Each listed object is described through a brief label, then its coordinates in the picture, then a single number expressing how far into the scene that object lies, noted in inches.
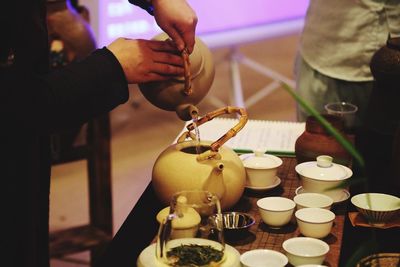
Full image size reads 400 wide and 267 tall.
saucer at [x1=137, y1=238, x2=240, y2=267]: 49.6
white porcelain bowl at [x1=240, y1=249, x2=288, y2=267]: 50.6
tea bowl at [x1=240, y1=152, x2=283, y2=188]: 65.7
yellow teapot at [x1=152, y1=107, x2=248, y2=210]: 59.1
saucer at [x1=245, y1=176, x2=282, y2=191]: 66.0
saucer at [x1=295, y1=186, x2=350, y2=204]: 63.7
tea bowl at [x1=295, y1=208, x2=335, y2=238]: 55.7
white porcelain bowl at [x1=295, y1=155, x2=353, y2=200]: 63.1
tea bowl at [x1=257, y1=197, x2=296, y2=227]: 57.7
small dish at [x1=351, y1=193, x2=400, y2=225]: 61.1
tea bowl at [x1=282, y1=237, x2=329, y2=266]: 51.3
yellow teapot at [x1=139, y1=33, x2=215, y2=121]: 61.3
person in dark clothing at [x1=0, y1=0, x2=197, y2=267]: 56.2
